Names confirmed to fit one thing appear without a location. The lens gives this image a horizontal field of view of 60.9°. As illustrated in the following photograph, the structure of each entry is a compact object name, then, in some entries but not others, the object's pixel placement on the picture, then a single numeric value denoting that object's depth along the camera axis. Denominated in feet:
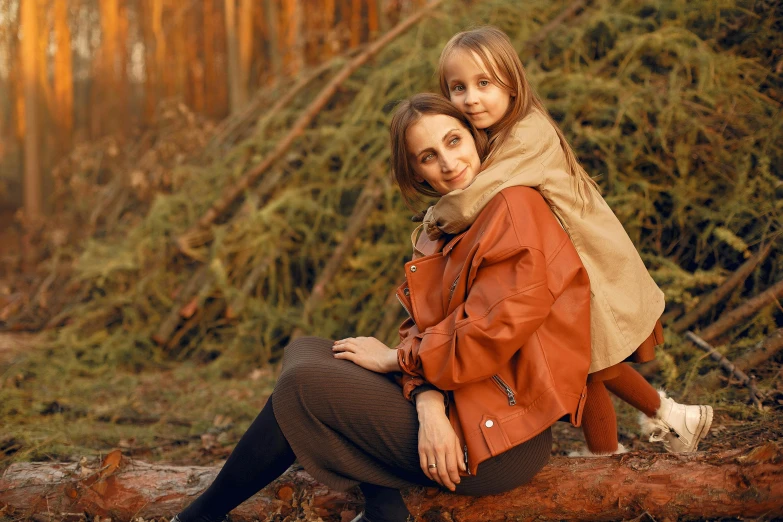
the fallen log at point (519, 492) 6.00
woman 5.37
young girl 5.83
